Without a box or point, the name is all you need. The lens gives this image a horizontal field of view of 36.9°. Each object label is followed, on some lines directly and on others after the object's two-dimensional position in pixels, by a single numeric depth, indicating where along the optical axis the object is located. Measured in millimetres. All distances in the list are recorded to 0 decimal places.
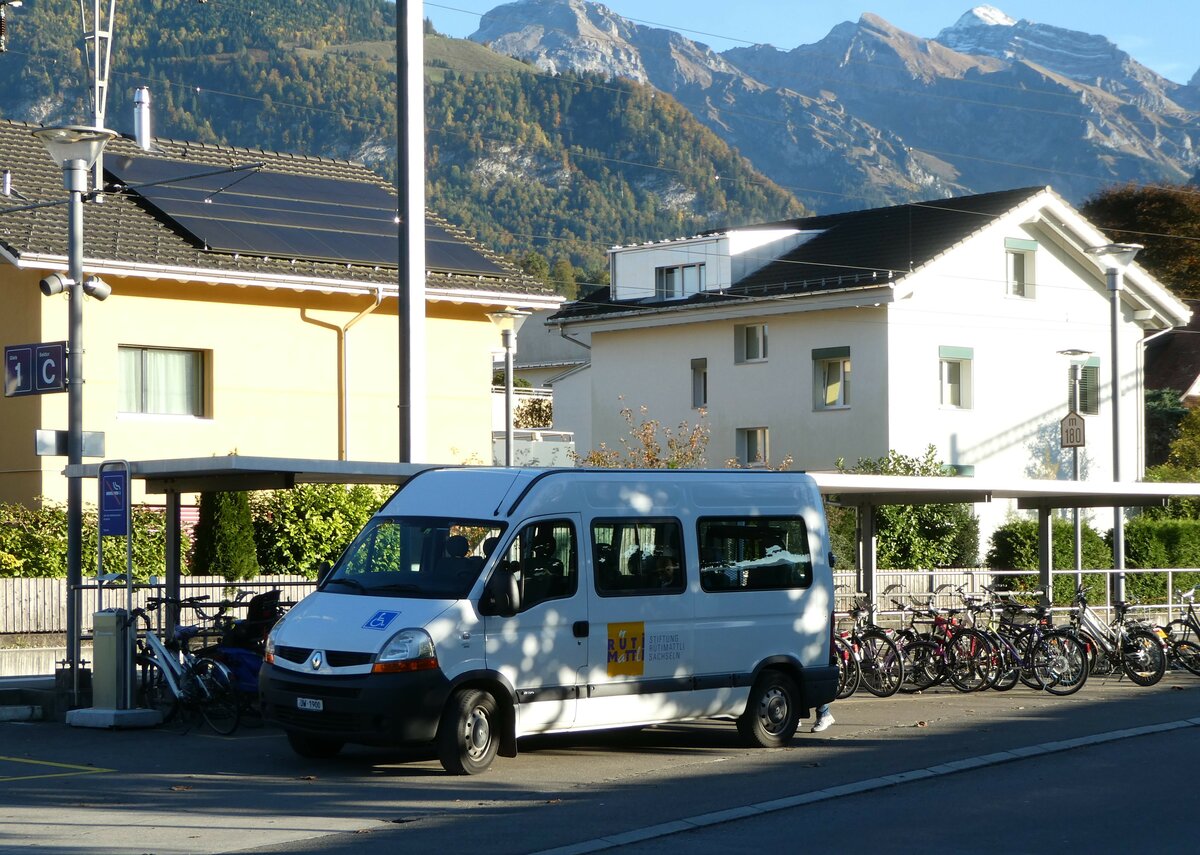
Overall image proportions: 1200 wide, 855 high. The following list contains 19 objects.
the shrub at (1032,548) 36156
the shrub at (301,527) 27484
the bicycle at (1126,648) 22375
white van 13414
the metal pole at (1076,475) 25203
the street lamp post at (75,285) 18250
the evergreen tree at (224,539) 26203
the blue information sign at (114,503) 17164
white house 43969
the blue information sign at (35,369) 18391
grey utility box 17125
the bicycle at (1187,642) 24062
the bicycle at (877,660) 20406
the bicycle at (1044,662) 21031
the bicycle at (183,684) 16688
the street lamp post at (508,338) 31625
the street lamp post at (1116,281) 31078
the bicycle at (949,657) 21000
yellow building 28391
